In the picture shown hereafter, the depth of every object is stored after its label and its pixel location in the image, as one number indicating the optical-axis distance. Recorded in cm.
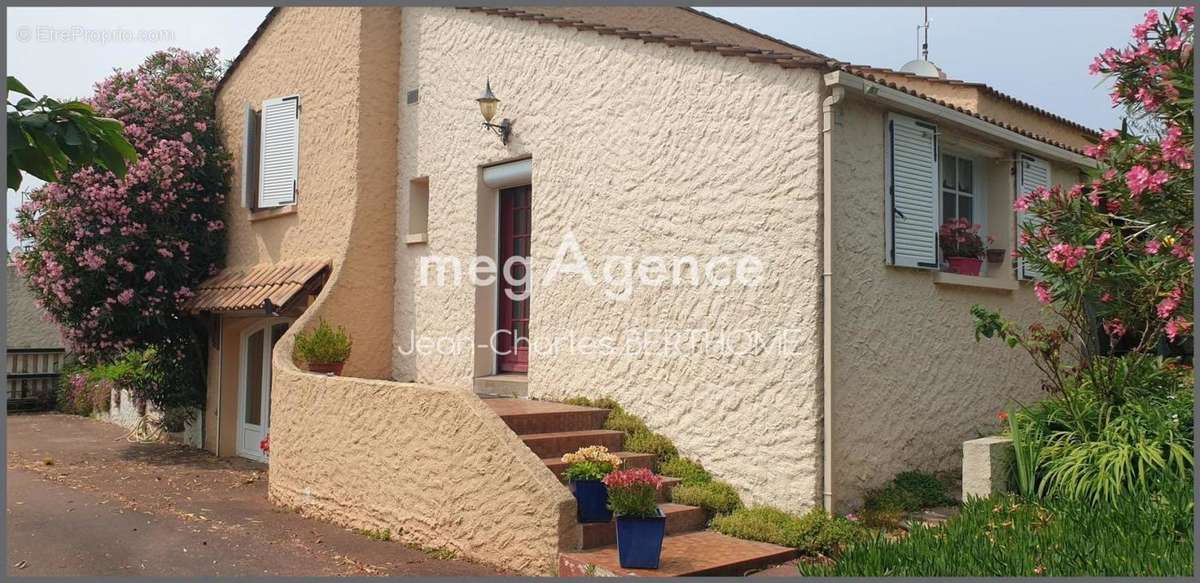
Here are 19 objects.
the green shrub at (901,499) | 678
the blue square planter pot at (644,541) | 599
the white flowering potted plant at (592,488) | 655
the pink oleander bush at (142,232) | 1206
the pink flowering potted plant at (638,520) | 599
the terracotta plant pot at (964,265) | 852
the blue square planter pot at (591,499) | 655
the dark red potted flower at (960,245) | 852
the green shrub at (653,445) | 777
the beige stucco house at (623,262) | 706
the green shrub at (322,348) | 972
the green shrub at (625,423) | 804
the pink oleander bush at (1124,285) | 552
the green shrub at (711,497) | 714
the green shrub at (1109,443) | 626
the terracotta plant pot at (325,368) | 979
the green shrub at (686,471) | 745
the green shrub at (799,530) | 654
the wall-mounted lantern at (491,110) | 951
